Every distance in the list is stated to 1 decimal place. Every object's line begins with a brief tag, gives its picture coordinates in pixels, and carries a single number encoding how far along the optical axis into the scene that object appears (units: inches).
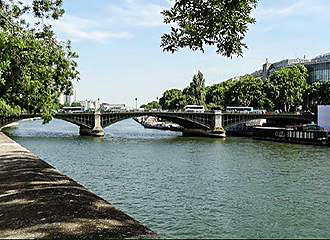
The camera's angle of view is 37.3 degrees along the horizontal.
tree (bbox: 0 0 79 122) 653.3
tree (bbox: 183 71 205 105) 4788.4
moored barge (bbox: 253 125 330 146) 2394.2
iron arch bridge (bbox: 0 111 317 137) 3230.8
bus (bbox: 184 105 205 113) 4113.7
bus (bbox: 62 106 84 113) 3922.5
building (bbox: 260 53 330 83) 4788.4
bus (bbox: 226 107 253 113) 3712.6
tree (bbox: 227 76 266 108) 4067.4
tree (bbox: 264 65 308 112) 3838.6
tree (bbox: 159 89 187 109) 5492.1
